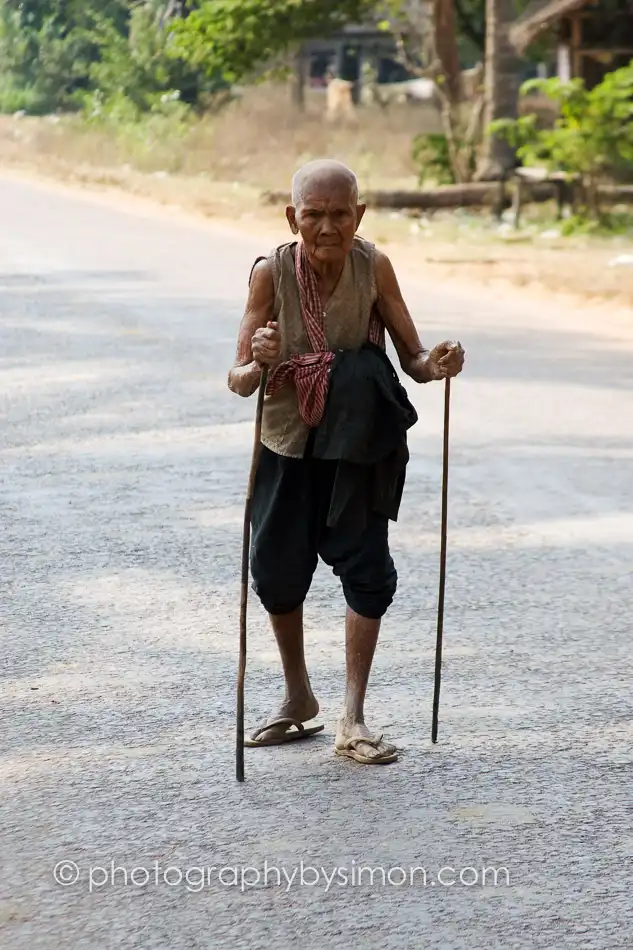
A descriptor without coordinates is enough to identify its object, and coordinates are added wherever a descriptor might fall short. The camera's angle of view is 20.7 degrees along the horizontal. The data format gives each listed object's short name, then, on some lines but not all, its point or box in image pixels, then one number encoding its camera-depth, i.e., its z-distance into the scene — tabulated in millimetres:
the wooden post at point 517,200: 25203
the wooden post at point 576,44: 29875
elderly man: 4438
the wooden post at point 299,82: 48156
